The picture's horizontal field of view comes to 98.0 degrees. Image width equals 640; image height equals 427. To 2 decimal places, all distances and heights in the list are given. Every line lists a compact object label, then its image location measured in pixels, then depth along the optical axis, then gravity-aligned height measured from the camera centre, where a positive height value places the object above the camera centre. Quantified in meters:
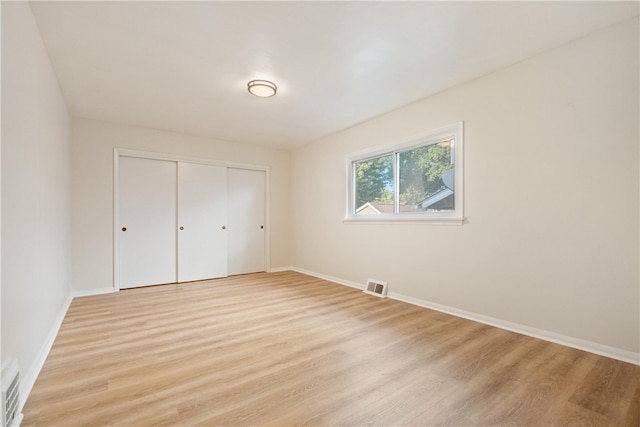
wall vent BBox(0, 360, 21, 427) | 1.25 -0.86
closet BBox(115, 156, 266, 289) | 4.26 -0.16
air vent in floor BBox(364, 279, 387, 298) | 3.75 -1.06
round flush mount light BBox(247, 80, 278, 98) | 2.91 +1.33
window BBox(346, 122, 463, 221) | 3.16 +0.42
